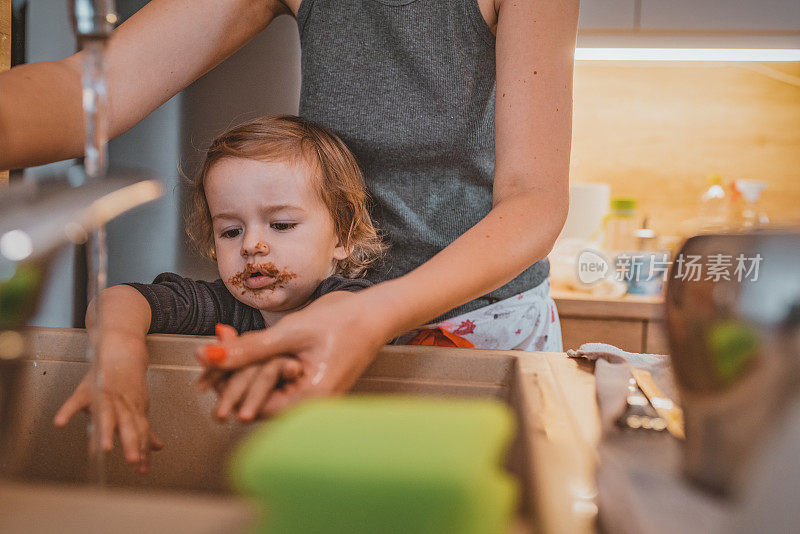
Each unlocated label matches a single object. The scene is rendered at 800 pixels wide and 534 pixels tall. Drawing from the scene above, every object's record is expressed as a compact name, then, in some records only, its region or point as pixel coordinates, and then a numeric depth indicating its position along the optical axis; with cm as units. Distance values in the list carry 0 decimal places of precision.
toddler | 84
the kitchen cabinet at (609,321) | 169
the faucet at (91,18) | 36
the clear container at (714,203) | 201
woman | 63
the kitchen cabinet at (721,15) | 174
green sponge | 23
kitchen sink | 61
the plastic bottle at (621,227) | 204
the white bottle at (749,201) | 193
